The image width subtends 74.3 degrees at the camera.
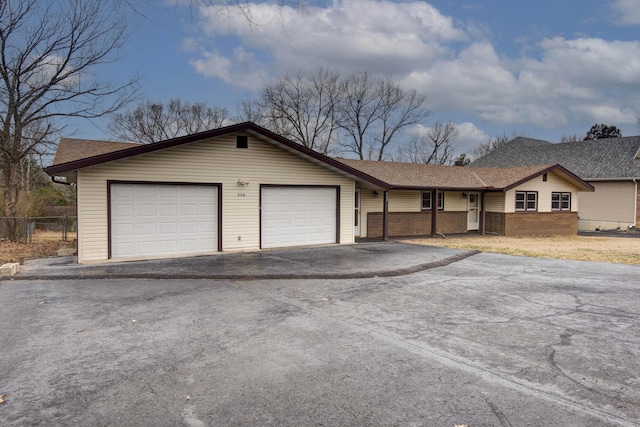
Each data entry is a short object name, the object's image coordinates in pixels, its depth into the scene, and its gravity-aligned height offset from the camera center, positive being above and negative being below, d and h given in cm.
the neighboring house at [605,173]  2720 +221
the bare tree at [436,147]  4709 +665
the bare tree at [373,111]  3978 +939
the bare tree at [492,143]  5688 +867
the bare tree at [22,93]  1809 +490
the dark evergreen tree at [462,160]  5186 +577
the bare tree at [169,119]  3903 +812
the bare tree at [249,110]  3869 +881
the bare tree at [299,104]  3781 +927
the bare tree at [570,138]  6010 +994
